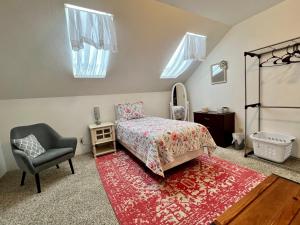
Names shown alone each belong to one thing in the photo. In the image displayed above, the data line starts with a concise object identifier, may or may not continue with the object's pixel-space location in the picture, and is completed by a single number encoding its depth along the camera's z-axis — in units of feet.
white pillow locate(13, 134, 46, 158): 7.54
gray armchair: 6.90
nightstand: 10.67
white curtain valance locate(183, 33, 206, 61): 10.54
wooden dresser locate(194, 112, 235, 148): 10.85
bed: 7.14
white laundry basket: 8.03
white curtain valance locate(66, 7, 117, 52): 7.25
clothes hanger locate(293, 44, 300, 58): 7.66
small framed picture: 11.58
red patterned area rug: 5.34
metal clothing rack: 8.14
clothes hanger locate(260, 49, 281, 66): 8.65
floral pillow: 12.13
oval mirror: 15.07
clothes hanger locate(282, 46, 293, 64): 7.85
